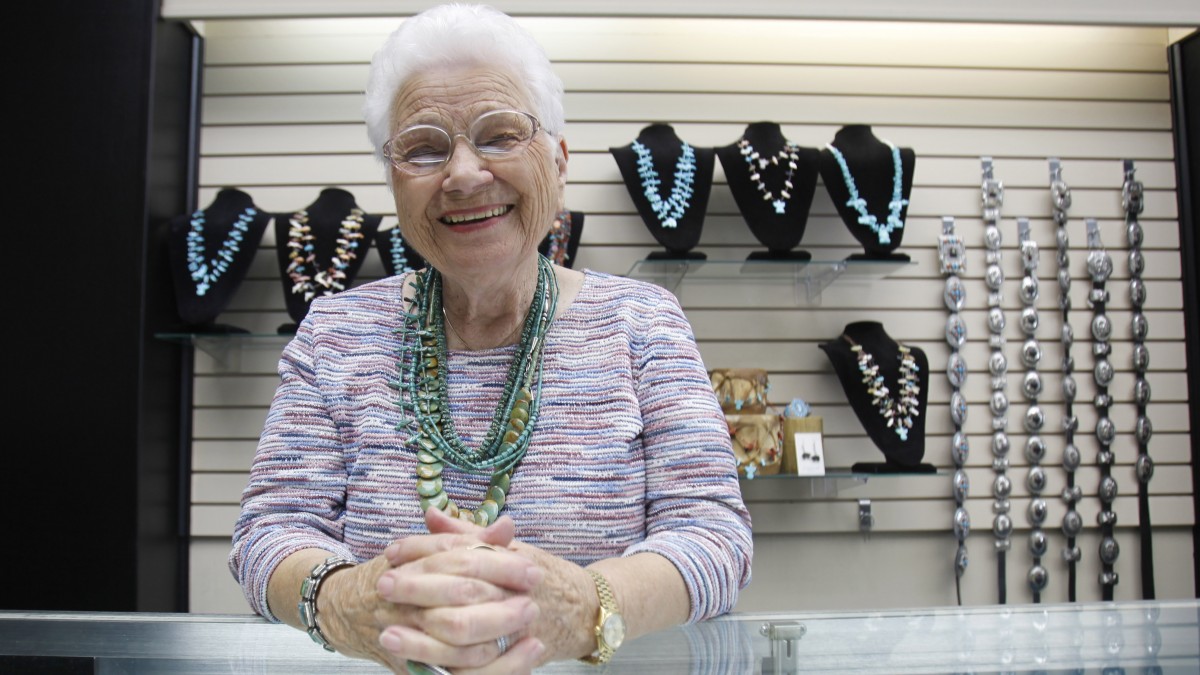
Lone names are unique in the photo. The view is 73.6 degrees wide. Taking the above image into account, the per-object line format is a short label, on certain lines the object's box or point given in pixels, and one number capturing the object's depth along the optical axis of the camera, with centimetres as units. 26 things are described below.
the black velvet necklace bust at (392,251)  236
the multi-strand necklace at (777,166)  243
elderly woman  100
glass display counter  77
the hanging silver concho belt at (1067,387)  256
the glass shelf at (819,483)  248
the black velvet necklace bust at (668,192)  241
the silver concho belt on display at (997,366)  256
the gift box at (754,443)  231
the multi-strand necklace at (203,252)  236
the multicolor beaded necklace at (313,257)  236
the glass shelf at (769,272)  249
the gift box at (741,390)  234
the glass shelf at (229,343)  243
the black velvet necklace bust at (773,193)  243
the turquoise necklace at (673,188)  242
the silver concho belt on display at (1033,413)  256
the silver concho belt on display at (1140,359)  256
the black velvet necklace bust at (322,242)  237
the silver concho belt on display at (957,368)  256
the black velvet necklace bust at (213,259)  236
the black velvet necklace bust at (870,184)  245
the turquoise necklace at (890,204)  244
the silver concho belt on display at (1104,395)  257
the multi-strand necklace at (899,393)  242
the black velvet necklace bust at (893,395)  241
